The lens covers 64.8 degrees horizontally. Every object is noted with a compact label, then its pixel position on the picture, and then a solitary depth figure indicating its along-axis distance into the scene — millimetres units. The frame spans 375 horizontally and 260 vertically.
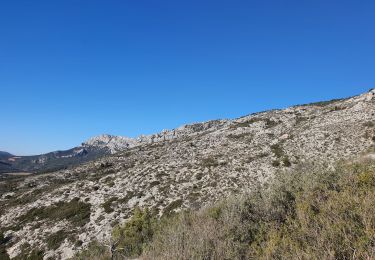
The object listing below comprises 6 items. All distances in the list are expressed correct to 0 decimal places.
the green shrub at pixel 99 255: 13242
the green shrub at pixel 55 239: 28312
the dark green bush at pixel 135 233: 14064
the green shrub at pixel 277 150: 40556
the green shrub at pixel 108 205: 32909
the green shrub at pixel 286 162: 35709
